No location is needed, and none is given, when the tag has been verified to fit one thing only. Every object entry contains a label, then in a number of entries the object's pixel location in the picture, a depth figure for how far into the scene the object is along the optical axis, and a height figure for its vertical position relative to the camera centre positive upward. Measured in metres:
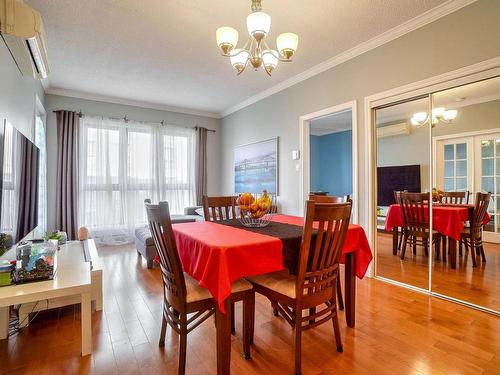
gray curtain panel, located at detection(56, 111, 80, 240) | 4.46 +0.21
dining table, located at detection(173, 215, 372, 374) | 1.37 -0.39
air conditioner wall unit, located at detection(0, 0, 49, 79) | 1.76 +1.12
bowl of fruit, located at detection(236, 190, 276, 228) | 1.92 -0.13
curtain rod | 4.63 +1.28
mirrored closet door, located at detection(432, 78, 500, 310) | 2.34 +0.00
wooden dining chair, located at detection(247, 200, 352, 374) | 1.44 -0.52
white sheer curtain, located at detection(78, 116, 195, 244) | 4.78 +0.29
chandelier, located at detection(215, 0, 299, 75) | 1.88 +1.11
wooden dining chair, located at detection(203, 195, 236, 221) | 2.44 -0.16
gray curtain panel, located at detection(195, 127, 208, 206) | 5.78 +0.55
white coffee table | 1.57 -0.63
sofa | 3.42 -0.70
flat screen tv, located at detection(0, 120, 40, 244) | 1.85 +0.02
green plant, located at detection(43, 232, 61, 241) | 2.89 -0.53
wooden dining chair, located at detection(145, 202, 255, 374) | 1.42 -0.59
